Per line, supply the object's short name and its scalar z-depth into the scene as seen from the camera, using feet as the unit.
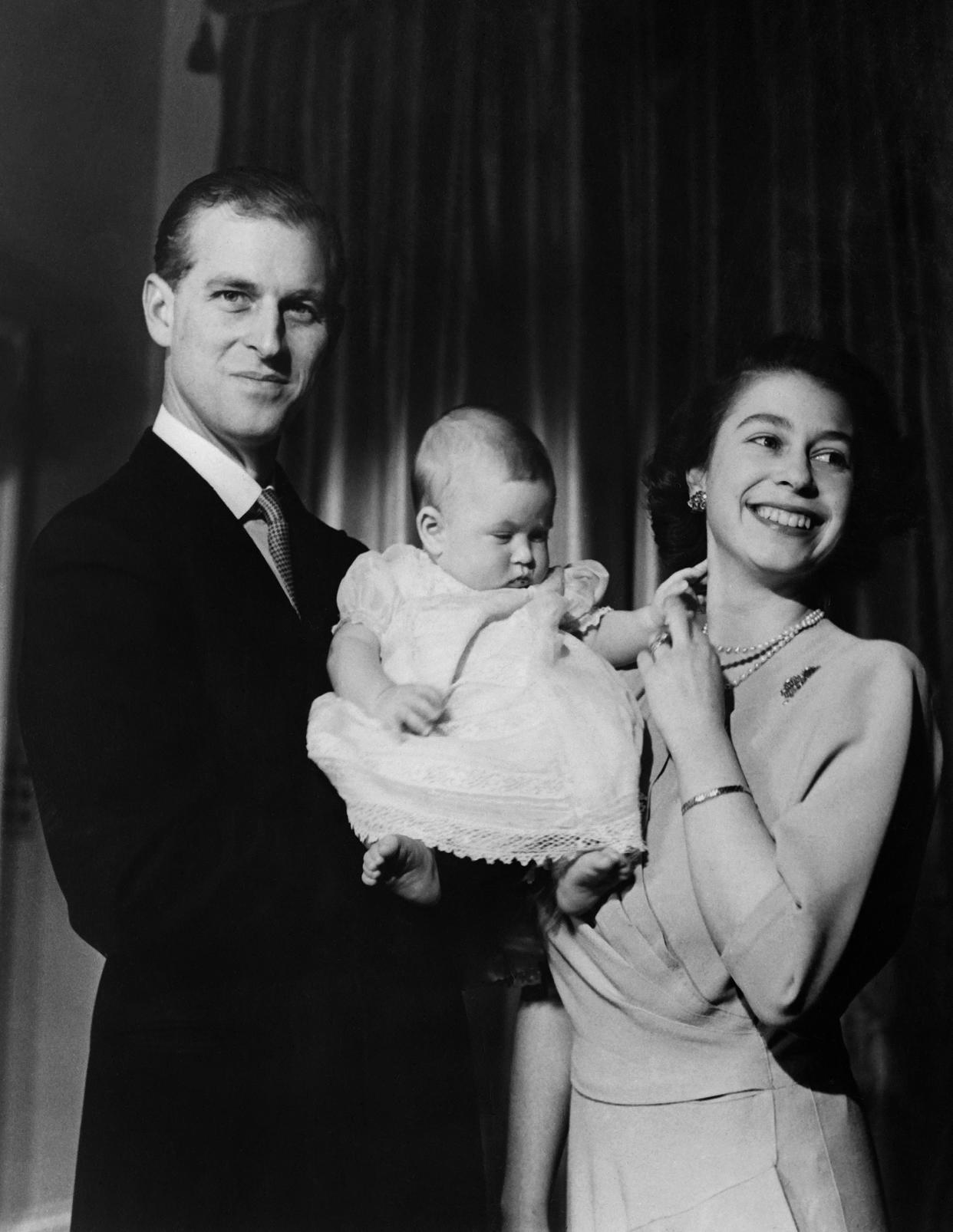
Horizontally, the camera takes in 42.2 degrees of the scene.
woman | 4.35
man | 4.84
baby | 4.63
